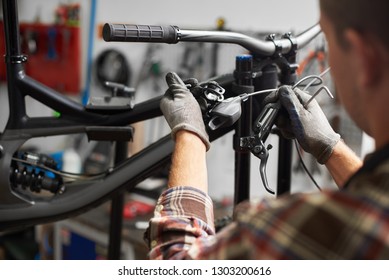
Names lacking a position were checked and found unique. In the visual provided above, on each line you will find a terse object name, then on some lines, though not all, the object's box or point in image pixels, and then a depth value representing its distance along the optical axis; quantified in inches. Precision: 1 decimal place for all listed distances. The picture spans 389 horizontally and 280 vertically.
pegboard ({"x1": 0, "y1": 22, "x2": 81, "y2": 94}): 117.3
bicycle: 42.0
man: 23.9
